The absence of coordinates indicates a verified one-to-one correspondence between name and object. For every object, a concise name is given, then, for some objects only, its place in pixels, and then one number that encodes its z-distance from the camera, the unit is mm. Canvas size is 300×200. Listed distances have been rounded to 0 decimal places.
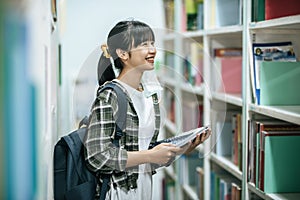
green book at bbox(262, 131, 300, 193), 3173
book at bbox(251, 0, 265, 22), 3298
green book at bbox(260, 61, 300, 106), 3211
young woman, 2696
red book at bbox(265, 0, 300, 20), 3229
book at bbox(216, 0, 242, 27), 4054
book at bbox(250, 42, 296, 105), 3310
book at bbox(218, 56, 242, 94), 4062
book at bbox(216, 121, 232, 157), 3990
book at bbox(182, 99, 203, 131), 3024
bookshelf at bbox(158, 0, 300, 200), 3120
